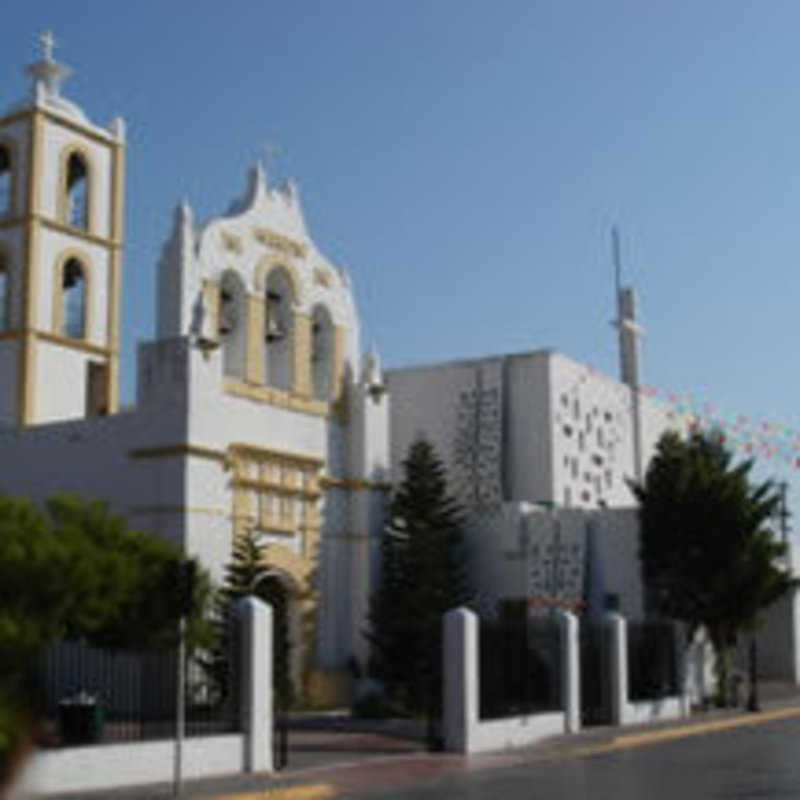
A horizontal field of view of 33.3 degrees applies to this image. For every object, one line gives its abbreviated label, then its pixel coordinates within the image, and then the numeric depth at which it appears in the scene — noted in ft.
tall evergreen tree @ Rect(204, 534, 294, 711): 87.12
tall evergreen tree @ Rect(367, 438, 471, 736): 106.83
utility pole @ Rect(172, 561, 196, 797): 53.88
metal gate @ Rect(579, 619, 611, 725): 91.29
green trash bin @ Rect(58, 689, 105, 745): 54.54
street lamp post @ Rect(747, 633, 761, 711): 106.73
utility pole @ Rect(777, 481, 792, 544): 117.03
